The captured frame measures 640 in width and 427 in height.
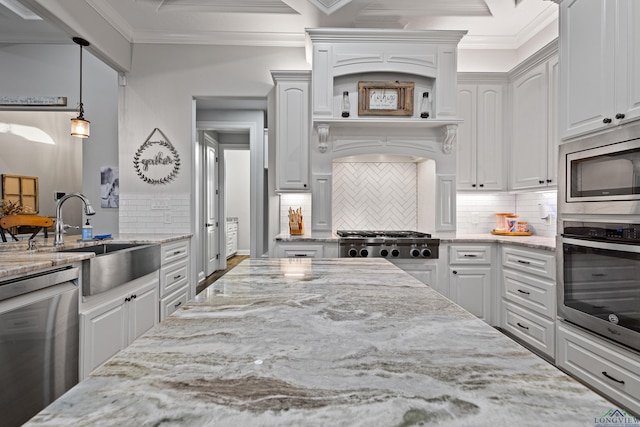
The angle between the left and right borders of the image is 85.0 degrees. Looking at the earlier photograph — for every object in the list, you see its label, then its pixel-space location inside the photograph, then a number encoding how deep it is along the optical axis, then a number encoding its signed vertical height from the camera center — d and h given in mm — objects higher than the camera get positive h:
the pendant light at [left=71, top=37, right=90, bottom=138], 3031 +773
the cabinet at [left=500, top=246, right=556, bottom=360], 2652 -693
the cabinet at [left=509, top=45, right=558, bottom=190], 3020 +840
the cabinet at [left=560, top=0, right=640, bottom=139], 1858 +872
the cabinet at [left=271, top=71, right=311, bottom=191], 3596 +861
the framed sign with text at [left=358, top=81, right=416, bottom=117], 3459 +1136
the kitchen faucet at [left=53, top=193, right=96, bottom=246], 2564 -78
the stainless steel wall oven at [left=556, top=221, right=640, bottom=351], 1792 -371
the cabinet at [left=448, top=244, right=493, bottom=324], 3309 -593
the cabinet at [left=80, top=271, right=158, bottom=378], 2061 -719
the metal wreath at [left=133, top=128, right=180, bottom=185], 3857 +603
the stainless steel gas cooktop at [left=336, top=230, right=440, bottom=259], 3156 -306
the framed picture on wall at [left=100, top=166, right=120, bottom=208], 3973 +302
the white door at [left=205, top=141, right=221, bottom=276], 5711 +78
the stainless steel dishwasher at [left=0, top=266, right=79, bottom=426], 1506 -614
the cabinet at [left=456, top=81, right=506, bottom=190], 3650 +792
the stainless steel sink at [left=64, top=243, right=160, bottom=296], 2074 -353
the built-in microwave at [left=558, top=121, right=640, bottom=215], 1836 +231
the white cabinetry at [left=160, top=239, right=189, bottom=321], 3162 -606
